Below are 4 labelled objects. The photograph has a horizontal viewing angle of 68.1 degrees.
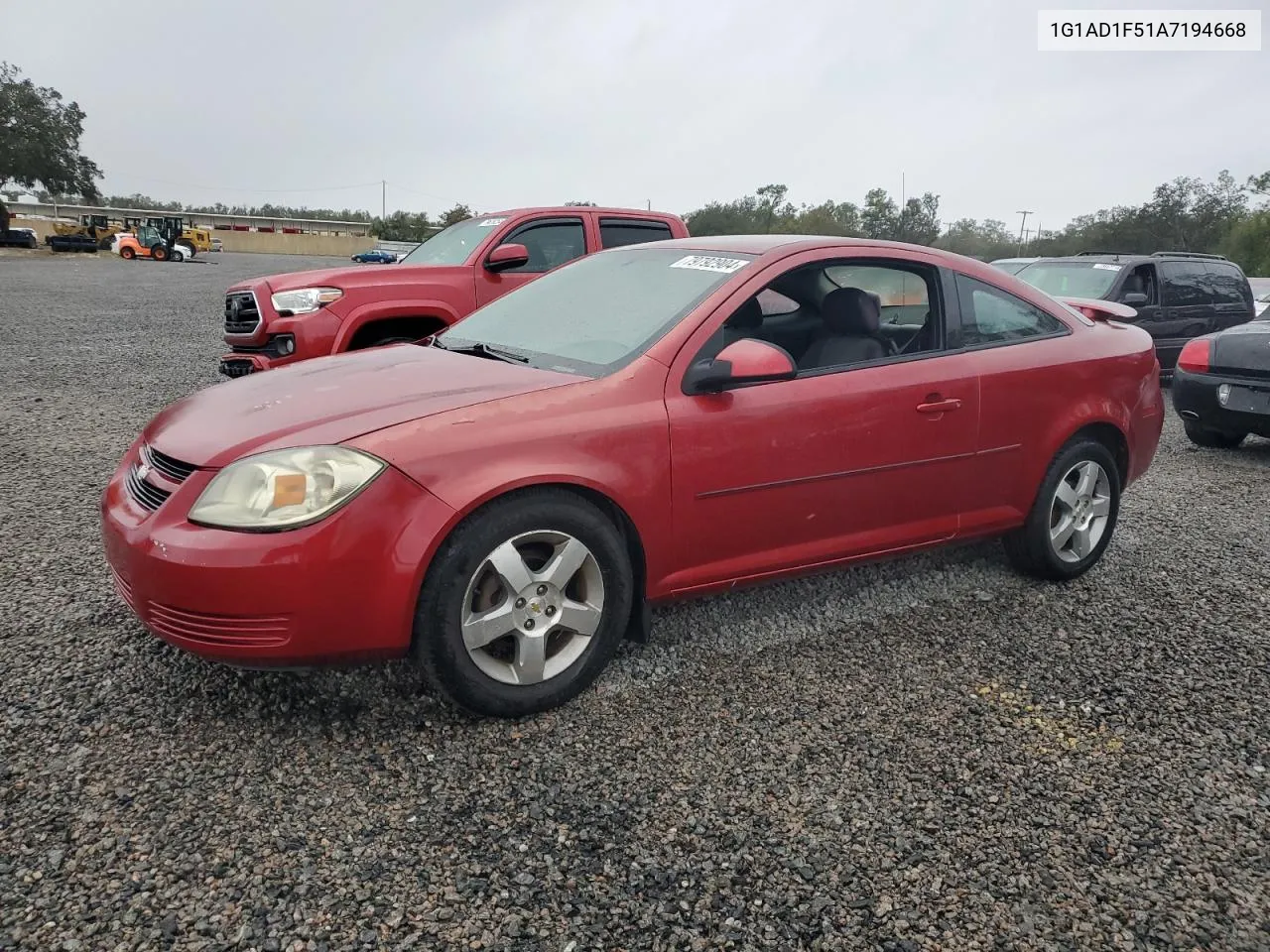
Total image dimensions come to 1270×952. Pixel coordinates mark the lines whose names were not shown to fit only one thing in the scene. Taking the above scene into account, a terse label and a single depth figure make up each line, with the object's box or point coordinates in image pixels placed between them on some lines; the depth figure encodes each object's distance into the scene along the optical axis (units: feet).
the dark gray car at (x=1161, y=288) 34.45
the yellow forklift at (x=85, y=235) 147.84
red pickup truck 23.17
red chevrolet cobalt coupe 8.79
